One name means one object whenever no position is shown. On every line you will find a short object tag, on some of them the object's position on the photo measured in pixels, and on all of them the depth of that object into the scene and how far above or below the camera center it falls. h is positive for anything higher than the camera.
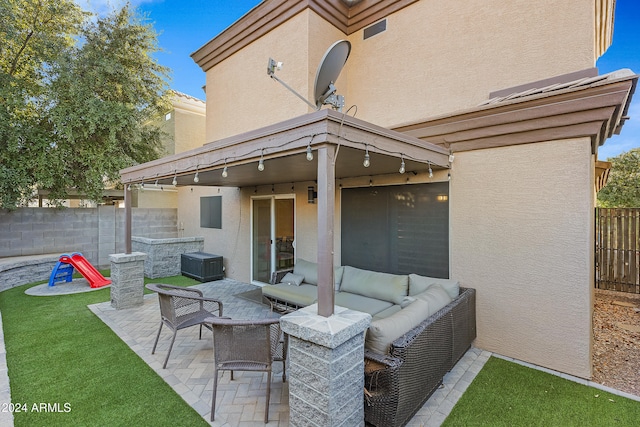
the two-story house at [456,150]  3.56 +0.78
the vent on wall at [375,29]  6.18 +3.91
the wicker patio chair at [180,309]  3.85 -1.34
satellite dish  3.13 +1.49
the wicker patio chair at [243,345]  2.88 -1.32
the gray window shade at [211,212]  9.15 +0.02
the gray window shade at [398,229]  4.84 -0.28
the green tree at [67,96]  8.09 +3.50
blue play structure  7.46 -1.57
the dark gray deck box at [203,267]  8.24 -1.53
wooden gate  7.19 -0.89
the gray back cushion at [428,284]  4.25 -1.05
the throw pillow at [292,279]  5.76 -1.30
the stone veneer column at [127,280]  5.92 -1.36
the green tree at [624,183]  13.82 +1.46
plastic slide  7.43 -1.45
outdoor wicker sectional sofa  2.66 -1.36
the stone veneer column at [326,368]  2.32 -1.27
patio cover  2.61 +0.72
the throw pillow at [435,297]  3.63 -1.07
